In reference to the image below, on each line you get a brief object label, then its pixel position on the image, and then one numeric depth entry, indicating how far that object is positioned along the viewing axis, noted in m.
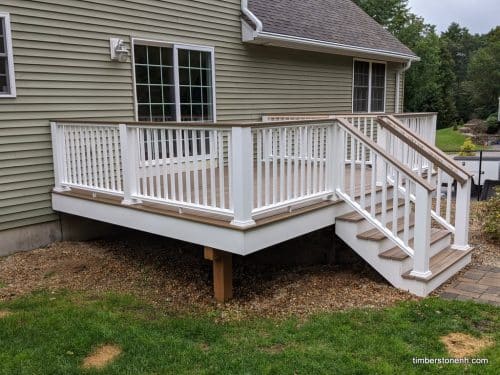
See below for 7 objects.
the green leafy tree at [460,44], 60.75
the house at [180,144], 4.67
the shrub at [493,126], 31.63
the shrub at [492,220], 6.52
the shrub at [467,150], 12.12
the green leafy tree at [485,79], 36.62
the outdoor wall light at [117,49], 6.42
